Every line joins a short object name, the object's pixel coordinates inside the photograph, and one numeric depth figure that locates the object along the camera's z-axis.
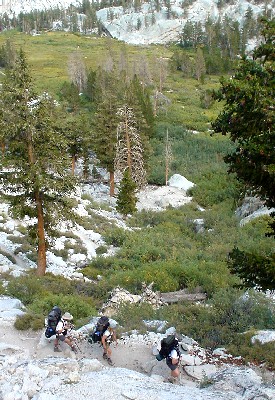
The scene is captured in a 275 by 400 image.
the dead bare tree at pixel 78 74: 89.88
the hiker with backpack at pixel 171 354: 10.15
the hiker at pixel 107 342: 11.30
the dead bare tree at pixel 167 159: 45.43
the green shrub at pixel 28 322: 12.74
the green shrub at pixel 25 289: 15.98
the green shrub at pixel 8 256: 21.23
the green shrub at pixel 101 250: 25.29
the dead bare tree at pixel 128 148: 37.66
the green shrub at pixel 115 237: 27.38
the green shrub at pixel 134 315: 13.27
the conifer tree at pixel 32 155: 16.77
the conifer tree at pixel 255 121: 7.77
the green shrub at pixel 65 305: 14.49
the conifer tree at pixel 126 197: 34.31
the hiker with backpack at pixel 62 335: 11.15
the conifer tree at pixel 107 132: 39.72
